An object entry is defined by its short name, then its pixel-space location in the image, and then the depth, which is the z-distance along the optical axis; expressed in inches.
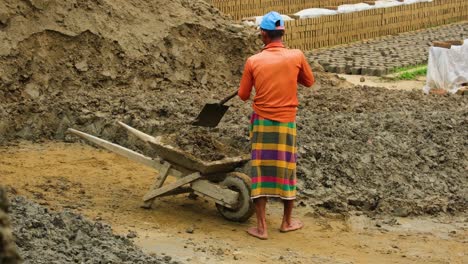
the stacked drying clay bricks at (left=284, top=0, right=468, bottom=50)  731.4
